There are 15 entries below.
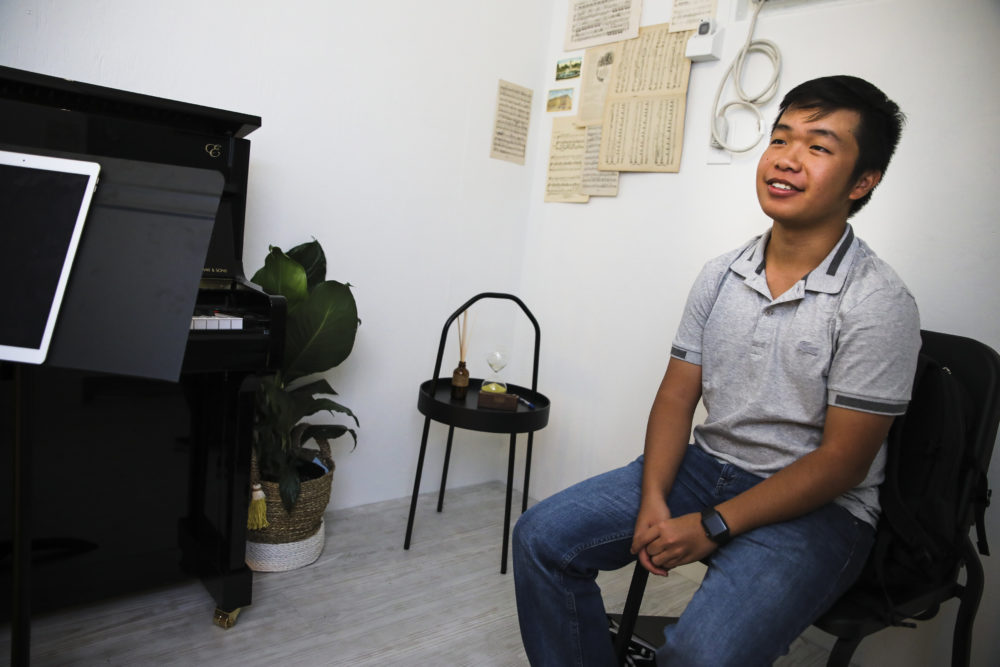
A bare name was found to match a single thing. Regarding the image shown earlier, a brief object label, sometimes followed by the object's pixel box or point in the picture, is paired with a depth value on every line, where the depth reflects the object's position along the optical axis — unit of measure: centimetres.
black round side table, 203
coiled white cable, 203
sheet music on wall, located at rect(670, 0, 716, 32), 219
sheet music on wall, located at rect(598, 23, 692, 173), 229
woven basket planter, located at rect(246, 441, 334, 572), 198
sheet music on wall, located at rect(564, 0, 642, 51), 243
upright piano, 157
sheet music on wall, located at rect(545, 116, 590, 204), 263
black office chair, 122
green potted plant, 188
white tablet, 92
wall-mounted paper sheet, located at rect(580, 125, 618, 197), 251
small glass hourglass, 215
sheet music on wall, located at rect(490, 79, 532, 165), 266
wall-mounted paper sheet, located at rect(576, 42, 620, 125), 252
